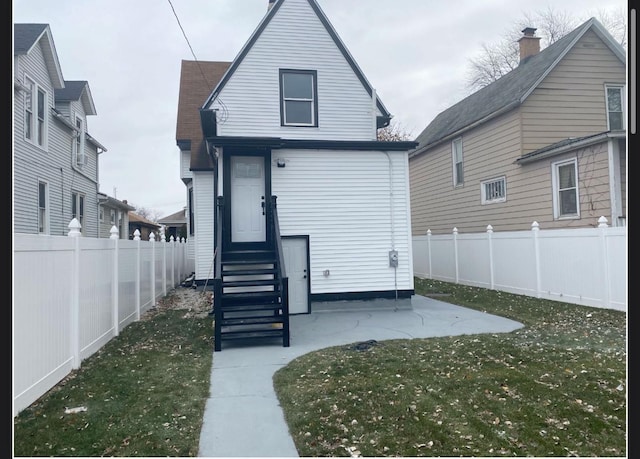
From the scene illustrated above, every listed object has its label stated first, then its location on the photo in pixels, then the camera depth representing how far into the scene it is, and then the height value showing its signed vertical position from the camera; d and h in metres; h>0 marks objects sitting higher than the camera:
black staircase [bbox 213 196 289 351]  7.20 -0.84
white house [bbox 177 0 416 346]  10.13 +1.82
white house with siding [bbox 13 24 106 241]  13.07 +3.84
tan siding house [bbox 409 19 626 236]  10.79 +2.97
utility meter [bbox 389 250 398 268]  10.36 -0.33
